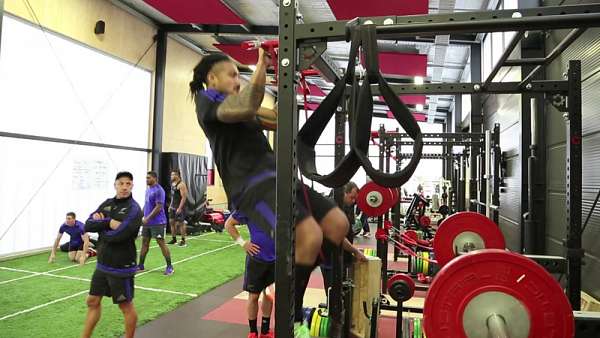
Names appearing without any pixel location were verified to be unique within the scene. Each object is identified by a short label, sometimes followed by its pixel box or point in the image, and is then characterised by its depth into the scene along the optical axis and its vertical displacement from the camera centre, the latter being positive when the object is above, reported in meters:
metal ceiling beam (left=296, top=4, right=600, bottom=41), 1.27 +0.50
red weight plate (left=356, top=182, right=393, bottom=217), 4.62 -0.19
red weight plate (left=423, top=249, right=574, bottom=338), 1.26 -0.33
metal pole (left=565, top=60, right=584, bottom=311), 2.45 -0.14
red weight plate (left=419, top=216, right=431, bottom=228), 7.75 -0.69
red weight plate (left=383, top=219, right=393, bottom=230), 5.21 -0.53
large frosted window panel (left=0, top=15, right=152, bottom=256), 6.21 +0.85
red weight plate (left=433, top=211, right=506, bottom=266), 3.53 -0.40
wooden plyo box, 2.84 -0.72
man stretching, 6.09 -0.89
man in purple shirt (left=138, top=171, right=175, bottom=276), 5.36 -0.52
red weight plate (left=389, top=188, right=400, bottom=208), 4.73 -0.15
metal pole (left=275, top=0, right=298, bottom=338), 1.37 +0.01
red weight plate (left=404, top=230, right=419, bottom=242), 5.52 -0.69
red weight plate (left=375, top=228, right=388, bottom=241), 4.70 -0.58
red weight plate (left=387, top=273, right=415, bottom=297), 2.70 -0.63
